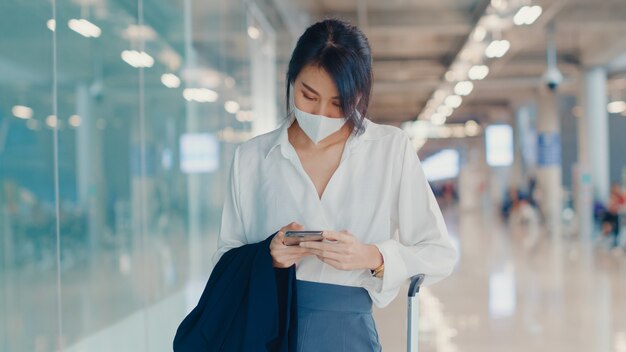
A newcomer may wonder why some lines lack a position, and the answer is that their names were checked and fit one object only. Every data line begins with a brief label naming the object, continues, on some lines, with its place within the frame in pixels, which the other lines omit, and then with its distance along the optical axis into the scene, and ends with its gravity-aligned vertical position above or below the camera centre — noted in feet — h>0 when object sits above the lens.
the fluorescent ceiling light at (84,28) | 12.96 +2.88
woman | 4.86 -0.08
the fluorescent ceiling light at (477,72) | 58.40 +8.40
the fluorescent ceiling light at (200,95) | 22.49 +2.78
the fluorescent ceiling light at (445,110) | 94.31 +8.81
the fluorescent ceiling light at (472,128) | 134.16 +9.01
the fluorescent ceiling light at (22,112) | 10.43 +1.07
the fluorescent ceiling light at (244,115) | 29.94 +2.78
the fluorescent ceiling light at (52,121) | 11.59 +1.03
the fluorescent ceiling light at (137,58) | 16.50 +2.91
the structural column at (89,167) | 13.44 +0.36
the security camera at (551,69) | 50.36 +7.23
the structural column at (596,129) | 62.85 +3.77
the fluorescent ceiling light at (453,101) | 81.57 +8.71
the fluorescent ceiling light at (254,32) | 33.37 +6.85
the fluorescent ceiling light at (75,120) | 12.97 +1.16
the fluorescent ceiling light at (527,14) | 37.40 +8.19
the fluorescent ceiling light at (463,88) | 69.02 +8.56
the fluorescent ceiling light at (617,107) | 76.23 +6.77
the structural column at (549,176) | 73.67 -0.04
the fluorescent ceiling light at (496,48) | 45.94 +8.08
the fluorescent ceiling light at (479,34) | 45.35 +8.83
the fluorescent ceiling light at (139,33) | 16.55 +3.52
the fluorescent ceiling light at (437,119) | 106.50 +8.83
